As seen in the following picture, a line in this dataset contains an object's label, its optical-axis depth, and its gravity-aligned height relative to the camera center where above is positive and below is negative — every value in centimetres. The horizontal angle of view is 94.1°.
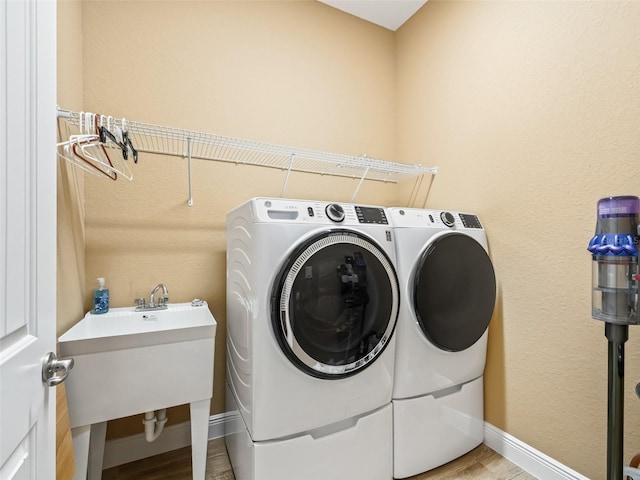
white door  52 +1
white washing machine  114 -42
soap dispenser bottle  146 -31
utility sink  109 -52
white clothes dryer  140 -47
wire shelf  150 +50
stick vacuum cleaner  96 -18
